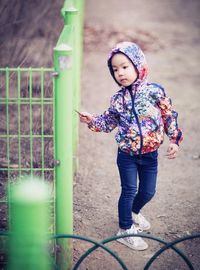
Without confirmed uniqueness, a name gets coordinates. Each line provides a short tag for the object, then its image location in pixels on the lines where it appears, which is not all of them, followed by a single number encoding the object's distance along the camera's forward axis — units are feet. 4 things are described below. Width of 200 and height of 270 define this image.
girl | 11.50
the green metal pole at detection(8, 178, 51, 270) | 5.42
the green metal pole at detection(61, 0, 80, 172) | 13.85
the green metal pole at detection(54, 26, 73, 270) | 9.93
